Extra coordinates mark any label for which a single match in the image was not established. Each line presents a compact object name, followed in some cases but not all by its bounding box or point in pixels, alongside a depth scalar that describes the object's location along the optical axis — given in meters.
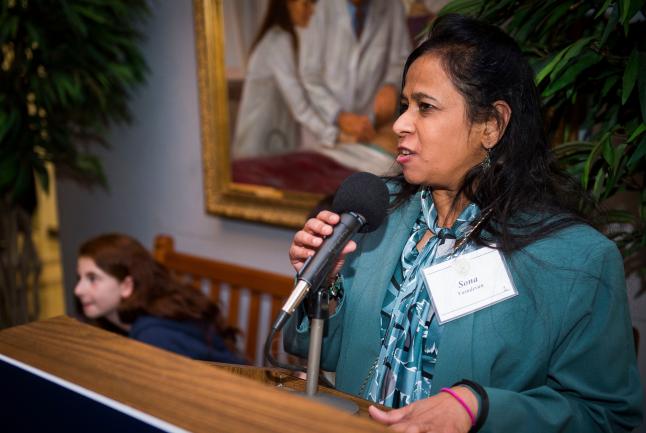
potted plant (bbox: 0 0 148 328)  3.01
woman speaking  1.17
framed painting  2.81
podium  0.78
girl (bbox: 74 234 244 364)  2.53
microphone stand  0.95
